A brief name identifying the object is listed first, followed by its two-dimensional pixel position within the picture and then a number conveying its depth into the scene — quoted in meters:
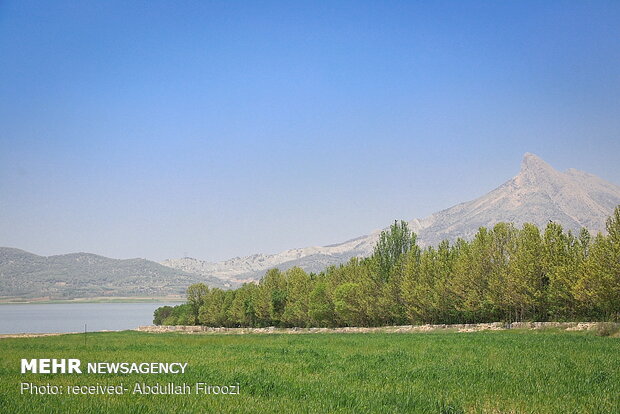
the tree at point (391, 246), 83.87
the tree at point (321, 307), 88.31
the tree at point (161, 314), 165.10
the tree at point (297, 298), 94.25
